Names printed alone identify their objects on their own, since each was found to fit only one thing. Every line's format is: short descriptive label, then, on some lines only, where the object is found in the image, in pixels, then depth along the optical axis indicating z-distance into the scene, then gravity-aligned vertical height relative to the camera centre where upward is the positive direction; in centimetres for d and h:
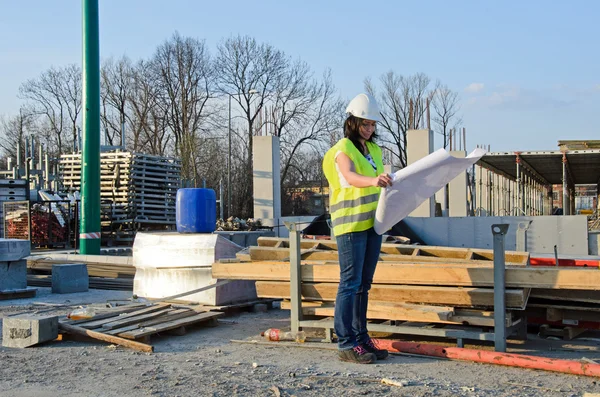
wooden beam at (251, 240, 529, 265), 580 -33
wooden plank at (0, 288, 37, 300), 919 -102
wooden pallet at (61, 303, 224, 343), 585 -96
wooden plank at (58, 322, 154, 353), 552 -101
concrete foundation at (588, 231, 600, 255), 1677 -66
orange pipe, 446 -102
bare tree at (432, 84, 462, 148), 6109 +926
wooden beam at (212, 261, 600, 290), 491 -46
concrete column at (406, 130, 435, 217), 2217 +246
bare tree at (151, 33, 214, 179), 4934 +1033
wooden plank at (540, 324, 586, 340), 574 -102
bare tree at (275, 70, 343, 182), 4928 +681
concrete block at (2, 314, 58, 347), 570 -96
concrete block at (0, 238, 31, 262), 919 -39
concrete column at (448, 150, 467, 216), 2668 +87
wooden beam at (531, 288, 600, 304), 511 -62
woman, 487 -5
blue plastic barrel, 792 +13
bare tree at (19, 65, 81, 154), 5512 +1024
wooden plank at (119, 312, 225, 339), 572 -98
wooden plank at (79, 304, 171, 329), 602 -93
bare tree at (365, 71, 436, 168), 5994 +924
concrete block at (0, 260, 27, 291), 928 -76
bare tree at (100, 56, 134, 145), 5256 +1028
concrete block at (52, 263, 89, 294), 998 -88
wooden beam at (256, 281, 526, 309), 510 -63
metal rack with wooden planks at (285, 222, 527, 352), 495 -87
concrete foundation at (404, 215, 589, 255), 1698 -40
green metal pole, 1488 +194
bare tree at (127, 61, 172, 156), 5091 +815
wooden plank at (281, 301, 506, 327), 515 -79
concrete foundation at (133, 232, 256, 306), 755 -53
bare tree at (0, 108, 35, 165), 5562 +767
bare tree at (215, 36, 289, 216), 4900 +1093
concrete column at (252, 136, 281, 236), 2272 +151
